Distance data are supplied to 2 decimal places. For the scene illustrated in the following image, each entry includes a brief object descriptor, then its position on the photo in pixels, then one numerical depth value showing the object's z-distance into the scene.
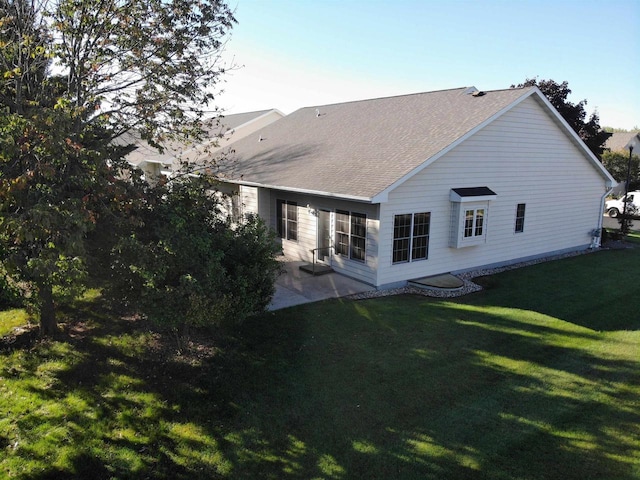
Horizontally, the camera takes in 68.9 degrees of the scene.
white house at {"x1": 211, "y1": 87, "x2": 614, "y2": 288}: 13.32
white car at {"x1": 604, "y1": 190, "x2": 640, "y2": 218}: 31.55
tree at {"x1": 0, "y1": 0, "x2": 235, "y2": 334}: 6.41
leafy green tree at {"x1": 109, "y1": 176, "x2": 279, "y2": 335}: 7.31
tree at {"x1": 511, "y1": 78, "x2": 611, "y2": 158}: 26.09
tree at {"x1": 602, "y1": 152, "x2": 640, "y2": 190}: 40.84
